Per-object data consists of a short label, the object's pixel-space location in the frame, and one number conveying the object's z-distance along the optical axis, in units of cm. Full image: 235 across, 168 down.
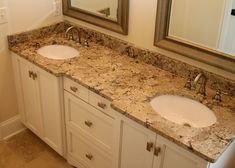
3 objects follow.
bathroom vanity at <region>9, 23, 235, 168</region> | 148
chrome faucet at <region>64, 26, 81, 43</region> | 247
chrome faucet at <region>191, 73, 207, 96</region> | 178
